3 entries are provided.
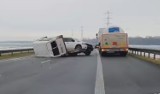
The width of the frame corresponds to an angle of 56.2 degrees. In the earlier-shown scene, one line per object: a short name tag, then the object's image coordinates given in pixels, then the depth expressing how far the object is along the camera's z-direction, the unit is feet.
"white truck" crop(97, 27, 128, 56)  47.88
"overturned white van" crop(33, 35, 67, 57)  46.58
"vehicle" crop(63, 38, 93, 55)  50.86
